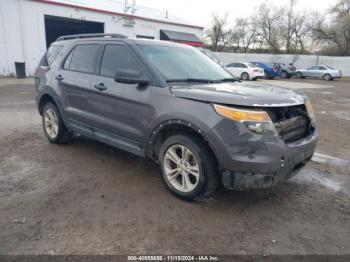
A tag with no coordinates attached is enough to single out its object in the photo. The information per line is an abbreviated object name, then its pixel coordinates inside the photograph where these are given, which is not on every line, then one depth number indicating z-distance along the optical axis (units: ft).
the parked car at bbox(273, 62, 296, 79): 95.09
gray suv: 9.93
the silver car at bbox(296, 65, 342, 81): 94.84
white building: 65.62
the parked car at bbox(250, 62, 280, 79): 91.56
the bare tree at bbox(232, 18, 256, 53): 177.99
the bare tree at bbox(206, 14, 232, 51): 173.58
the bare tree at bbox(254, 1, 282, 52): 159.94
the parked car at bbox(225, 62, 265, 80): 80.28
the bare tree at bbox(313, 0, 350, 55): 141.69
